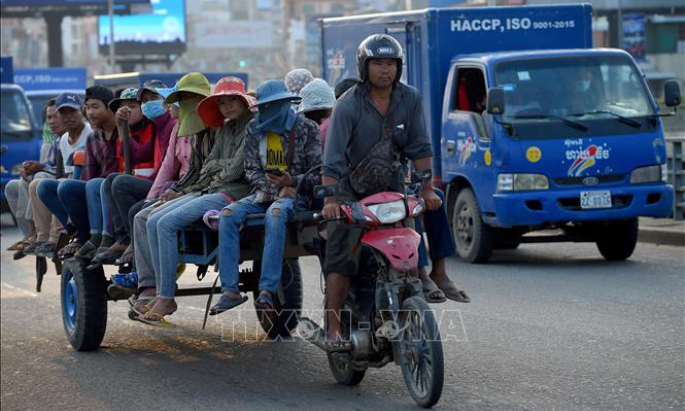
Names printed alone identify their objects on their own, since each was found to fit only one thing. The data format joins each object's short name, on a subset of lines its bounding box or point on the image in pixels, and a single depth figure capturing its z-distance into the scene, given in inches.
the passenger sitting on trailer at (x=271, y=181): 462.7
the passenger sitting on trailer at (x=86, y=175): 592.5
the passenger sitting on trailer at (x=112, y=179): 563.3
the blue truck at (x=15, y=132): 1431.0
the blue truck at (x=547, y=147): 803.0
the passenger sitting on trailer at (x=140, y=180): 552.7
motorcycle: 412.2
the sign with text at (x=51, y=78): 2926.9
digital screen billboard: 5043.4
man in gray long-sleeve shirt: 440.9
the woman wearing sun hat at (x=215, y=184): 493.6
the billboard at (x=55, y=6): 3968.2
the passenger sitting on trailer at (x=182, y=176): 522.5
